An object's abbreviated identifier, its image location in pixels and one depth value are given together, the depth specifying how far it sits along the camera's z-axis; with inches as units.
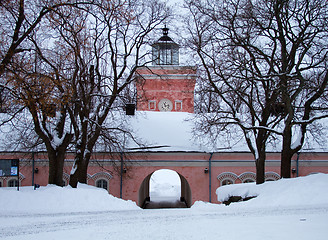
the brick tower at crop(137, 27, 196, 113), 1037.8
